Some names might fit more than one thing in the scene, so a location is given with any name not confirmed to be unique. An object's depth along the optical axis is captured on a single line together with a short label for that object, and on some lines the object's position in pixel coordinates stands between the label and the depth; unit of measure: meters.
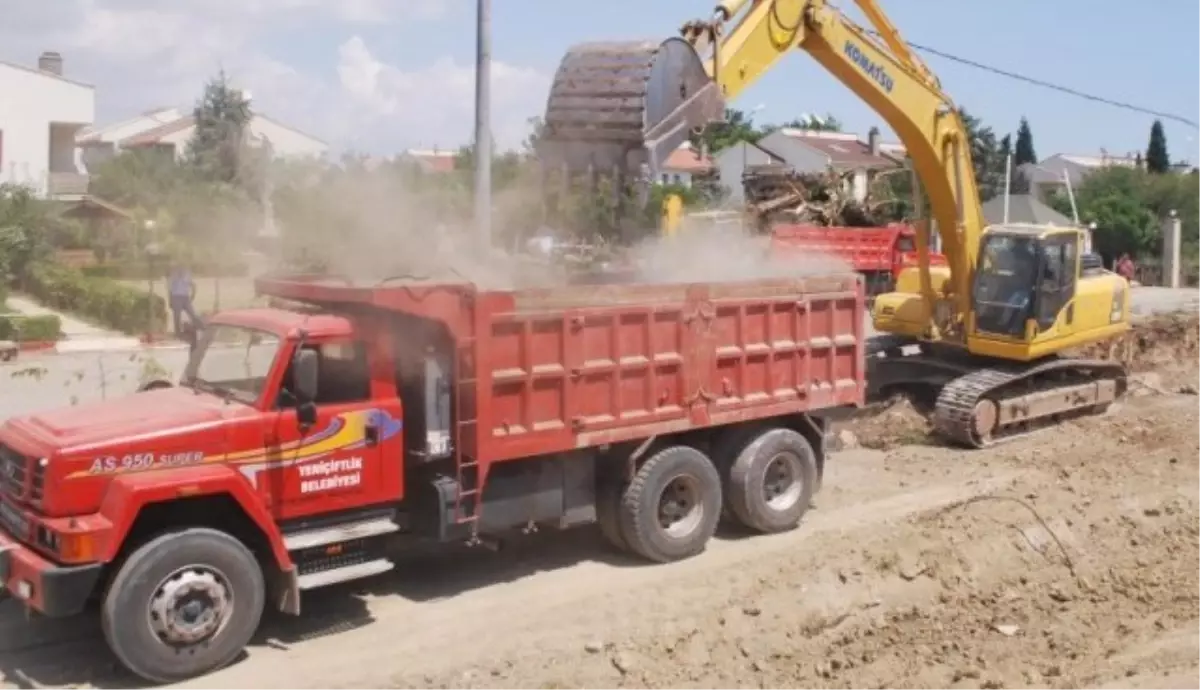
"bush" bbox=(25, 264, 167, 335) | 24.44
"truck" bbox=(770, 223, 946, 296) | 32.19
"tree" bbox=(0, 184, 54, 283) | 31.50
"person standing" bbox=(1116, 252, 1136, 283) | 42.88
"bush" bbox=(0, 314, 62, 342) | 22.32
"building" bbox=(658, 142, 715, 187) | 54.79
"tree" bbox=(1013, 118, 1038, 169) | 95.38
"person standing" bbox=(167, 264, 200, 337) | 20.85
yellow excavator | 13.38
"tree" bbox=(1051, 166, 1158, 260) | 51.75
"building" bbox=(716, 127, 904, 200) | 68.69
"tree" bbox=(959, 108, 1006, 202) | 70.62
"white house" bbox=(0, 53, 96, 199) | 51.00
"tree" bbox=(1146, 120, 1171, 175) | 77.45
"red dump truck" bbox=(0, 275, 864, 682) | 8.03
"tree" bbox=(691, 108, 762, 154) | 74.25
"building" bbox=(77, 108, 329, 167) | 48.41
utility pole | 13.02
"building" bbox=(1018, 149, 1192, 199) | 76.16
